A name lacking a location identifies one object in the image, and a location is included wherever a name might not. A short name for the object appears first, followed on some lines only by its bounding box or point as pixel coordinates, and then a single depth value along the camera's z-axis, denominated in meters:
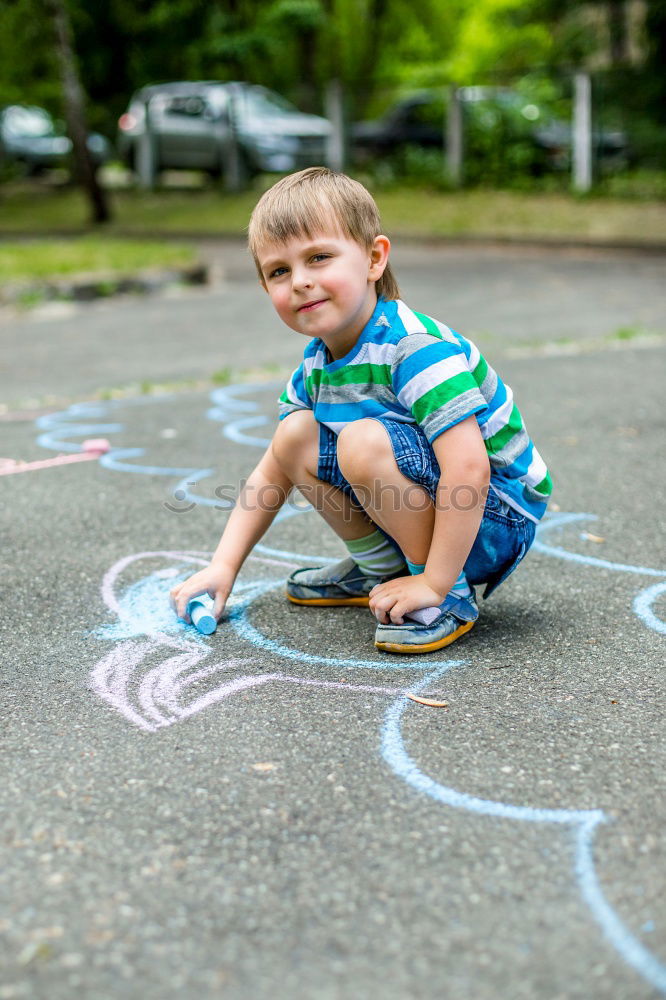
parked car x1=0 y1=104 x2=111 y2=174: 21.02
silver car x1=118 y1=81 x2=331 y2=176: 15.80
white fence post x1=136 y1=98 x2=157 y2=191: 16.80
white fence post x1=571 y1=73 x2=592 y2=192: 12.90
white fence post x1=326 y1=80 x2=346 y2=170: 15.29
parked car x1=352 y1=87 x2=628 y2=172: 13.30
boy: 2.19
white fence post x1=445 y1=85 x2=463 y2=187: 14.15
